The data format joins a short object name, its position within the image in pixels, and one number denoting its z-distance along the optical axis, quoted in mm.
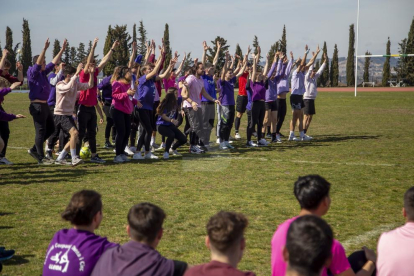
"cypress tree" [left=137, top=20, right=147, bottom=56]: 80869
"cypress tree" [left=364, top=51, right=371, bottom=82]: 89812
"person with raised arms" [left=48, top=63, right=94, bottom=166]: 10945
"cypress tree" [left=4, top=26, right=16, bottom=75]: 86062
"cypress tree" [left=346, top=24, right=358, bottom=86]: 83962
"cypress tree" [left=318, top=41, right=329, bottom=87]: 86750
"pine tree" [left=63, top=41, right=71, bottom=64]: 81688
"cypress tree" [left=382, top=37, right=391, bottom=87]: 80112
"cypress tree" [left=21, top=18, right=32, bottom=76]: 83438
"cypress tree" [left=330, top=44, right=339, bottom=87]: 89056
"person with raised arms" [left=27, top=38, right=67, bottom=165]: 11008
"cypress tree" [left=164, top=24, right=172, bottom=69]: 89125
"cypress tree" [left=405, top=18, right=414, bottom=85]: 70300
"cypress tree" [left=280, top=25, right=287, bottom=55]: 90462
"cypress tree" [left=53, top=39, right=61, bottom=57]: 89062
